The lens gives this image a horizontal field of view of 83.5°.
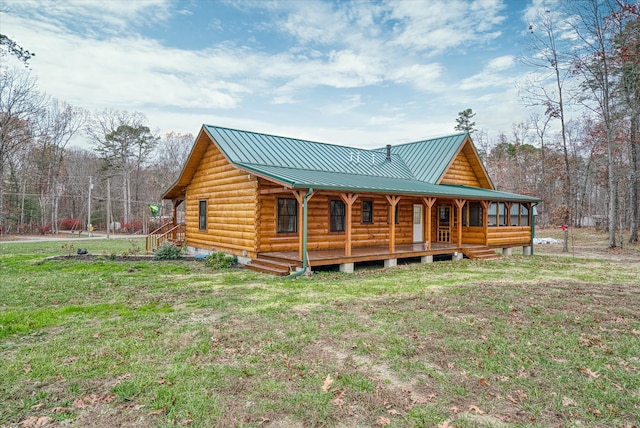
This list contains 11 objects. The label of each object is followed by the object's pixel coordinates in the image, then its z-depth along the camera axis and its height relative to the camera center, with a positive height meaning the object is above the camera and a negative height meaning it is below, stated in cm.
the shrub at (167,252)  1362 -148
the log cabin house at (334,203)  1208 +47
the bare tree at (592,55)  1695 +784
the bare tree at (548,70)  2017 +846
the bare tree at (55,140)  3597 +747
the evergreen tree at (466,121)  4562 +1199
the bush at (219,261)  1206 -160
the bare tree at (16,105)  2742 +861
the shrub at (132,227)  3559 -130
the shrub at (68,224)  3760 -107
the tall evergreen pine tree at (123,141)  3738 +779
